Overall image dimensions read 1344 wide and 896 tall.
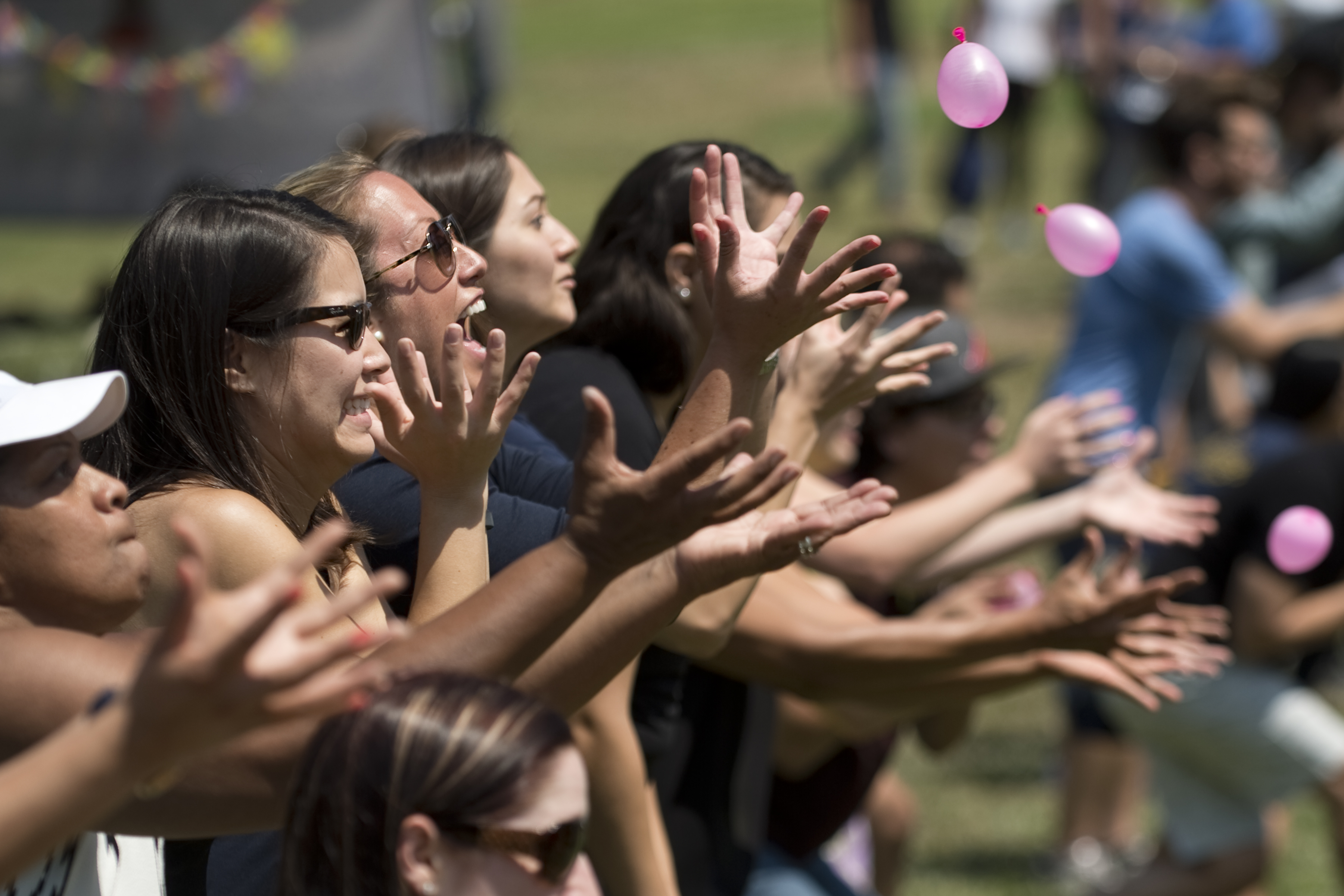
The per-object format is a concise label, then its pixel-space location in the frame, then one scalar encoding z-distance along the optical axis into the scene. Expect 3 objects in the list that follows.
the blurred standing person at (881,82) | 25.56
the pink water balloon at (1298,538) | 8.02
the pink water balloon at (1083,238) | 5.37
